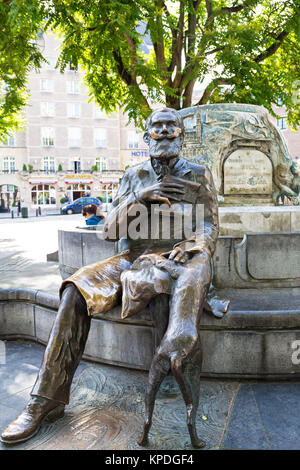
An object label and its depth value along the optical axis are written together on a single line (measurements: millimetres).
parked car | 34031
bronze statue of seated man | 2086
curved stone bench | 2875
